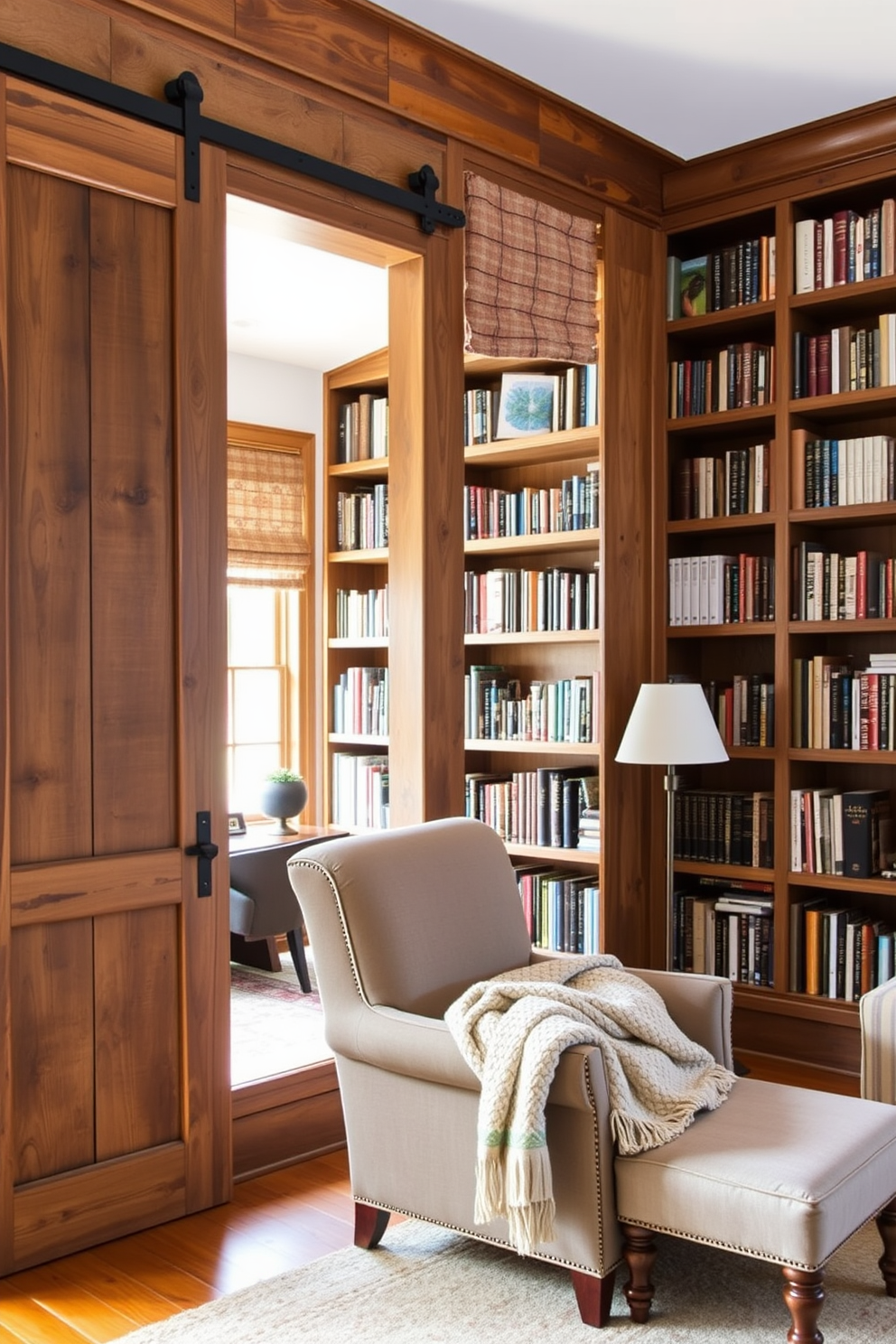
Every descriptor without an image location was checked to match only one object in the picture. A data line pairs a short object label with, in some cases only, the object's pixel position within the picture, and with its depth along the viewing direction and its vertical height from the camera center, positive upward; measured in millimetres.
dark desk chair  4715 -846
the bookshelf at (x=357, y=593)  5539 +331
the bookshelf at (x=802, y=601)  4113 +216
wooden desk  4828 -693
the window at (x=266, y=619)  5902 +235
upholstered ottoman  2305 -973
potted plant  5223 -535
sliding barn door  2791 -27
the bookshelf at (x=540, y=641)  4508 +93
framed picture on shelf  4609 +953
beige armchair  2496 -787
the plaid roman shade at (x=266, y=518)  5871 +699
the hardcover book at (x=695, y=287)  4508 +1350
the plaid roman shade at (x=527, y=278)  3854 +1227
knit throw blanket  2398 -811
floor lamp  3969 -198
